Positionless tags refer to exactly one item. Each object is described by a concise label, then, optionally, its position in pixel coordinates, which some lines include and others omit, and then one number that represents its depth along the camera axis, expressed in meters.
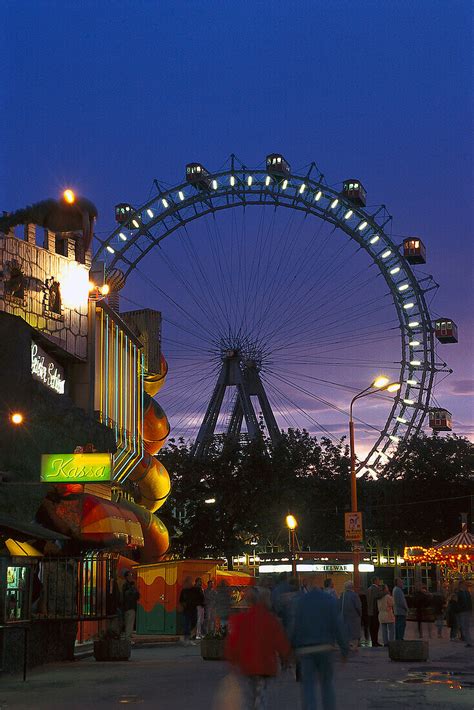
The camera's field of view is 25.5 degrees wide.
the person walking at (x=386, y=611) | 23.42
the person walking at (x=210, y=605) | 27.78
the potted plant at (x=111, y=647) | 20.86
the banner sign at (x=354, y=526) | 29.98
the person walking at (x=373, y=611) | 24.62
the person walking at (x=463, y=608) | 27.27
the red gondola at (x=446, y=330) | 56.81
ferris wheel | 52.94
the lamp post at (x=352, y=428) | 29.52
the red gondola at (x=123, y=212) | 53.66
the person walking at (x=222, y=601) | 27.30
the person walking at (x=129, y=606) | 23.67
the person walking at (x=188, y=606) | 26.75
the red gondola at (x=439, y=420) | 60.22
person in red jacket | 9.84
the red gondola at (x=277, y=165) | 53.78
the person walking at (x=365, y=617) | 26.52
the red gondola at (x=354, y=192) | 54.91
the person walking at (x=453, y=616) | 28.42
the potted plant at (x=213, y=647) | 20.53
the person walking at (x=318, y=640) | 10.38
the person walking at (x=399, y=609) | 23.72
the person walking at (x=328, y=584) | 18.84
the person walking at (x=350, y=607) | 21.78
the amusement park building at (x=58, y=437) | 19.30
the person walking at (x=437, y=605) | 42.14
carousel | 40.25
